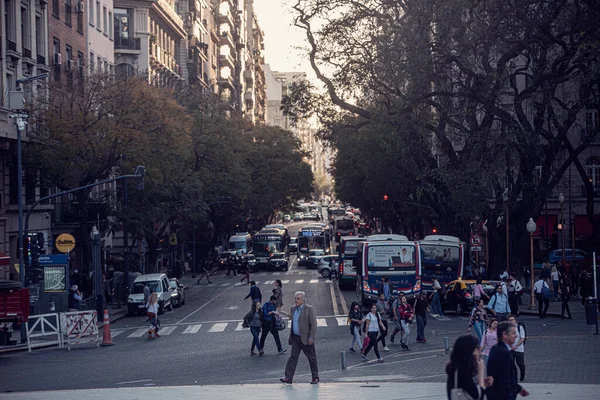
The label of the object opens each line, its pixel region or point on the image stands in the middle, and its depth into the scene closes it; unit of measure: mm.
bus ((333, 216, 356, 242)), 113188
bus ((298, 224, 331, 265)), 82375
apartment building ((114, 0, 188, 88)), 72750
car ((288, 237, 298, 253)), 104500
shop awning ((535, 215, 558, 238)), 64625
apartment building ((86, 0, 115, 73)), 59656
